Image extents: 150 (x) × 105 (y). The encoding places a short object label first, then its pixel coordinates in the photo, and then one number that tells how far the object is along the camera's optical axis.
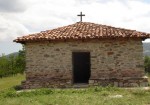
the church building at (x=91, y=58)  16.23
